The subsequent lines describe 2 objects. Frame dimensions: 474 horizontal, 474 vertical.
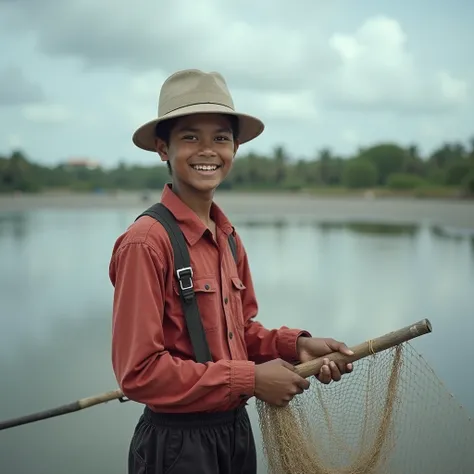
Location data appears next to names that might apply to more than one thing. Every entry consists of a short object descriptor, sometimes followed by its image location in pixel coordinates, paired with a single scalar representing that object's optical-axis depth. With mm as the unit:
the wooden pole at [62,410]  3201
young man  1867
